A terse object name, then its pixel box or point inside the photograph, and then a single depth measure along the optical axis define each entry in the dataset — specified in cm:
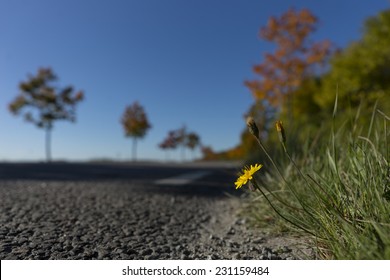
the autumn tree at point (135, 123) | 2497
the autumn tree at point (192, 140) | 3544
